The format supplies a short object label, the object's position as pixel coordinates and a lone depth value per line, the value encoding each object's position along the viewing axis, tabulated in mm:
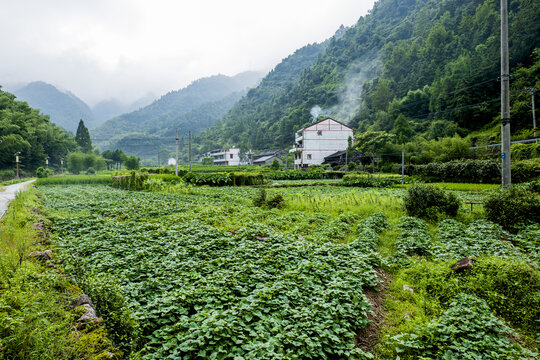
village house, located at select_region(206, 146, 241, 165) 82875
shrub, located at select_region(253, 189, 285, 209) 13164
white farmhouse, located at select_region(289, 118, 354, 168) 53812
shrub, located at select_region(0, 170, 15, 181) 40803
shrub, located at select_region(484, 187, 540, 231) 8117
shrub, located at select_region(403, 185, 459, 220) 10039
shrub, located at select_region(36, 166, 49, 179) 38178
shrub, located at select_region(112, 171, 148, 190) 22219
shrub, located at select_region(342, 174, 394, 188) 23594
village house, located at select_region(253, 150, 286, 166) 69812
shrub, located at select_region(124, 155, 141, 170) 59938
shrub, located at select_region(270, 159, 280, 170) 48781
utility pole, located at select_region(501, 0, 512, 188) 9930
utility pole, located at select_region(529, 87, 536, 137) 28109
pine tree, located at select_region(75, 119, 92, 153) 72938
